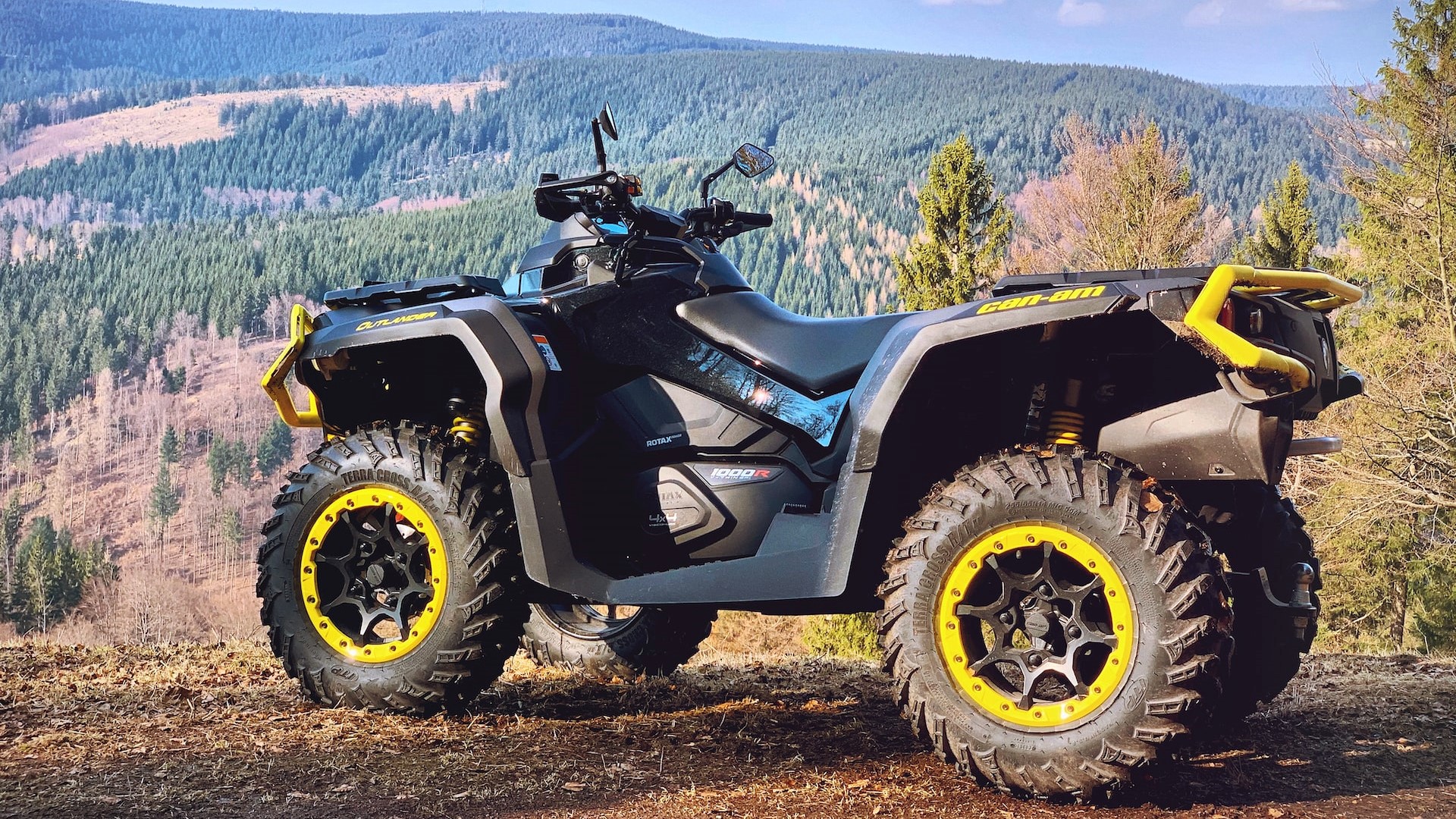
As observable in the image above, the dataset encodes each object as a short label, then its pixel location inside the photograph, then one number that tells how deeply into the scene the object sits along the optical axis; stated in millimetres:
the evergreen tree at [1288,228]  34000
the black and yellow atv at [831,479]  3707
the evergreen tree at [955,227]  32938
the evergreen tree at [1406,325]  19016
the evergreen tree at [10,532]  100675
